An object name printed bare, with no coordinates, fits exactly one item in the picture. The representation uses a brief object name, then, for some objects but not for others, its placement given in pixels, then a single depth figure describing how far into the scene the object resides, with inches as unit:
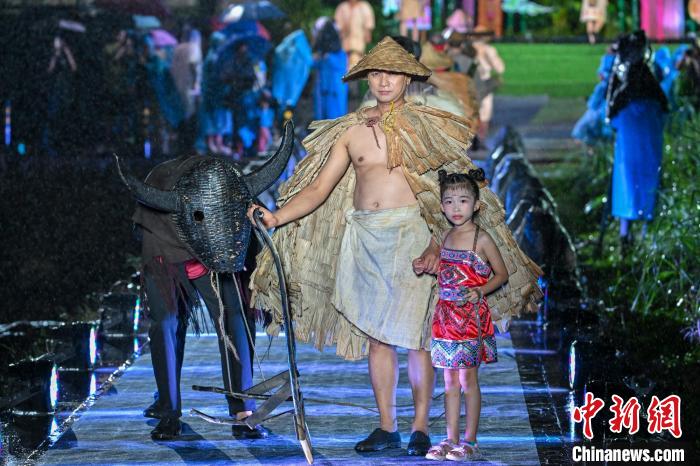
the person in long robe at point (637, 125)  548.1
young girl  287.4
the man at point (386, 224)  295.6
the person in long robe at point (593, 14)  1137.4
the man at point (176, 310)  308.7
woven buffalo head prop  285.9
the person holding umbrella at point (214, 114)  916.6
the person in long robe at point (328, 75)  928.3
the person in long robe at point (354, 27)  1008.9
